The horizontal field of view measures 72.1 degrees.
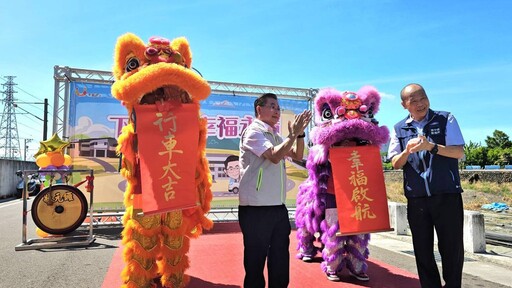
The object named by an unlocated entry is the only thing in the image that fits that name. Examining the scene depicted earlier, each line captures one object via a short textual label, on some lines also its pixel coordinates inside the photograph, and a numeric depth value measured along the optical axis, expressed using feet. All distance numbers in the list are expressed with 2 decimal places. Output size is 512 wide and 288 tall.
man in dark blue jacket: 8.59
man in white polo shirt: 8.16
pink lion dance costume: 11.57
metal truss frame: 20.71
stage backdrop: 21.21
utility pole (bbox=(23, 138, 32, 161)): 122.80
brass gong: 17.48
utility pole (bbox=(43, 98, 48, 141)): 62.80
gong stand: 16.40
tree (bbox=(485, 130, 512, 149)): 159.19
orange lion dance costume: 9.26
